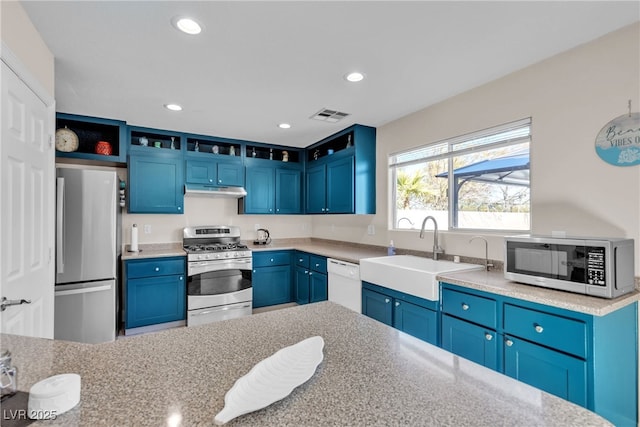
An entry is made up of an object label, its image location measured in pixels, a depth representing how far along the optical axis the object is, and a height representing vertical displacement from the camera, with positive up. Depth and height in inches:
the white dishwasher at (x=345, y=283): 113.7 -27.0
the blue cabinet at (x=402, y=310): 85.9 -30.1
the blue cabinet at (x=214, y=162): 150.5 +28.4
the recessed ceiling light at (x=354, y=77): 86.9 +41.0
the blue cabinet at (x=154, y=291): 125.6 -32.1
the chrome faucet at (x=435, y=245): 107.3 -10.5
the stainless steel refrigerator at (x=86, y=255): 103.8 -13.6
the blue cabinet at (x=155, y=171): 137.4 +21.5
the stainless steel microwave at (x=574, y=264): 59.5 -10.6
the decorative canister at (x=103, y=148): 128.6 +29.6
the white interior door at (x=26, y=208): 55.4 +2.0
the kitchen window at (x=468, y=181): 90.4 +12.2
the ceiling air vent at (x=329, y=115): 117.6 +40.9
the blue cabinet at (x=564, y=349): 56.9 -28.1
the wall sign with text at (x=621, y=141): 65.4 +16.7
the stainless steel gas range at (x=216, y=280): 135.7 -30.0
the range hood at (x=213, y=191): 149.2 +13.1
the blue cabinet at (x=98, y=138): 124.3 +34.7
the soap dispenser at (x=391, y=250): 125.2 -14.3
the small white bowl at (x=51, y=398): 24.9 -15.2
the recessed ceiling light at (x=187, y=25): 63.3 +41.4
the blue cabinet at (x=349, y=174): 135.4 +20.2
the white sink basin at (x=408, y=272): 84.7 -18.1
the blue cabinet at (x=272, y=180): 165.2 +20.5
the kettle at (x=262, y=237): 175.1 -12.4
